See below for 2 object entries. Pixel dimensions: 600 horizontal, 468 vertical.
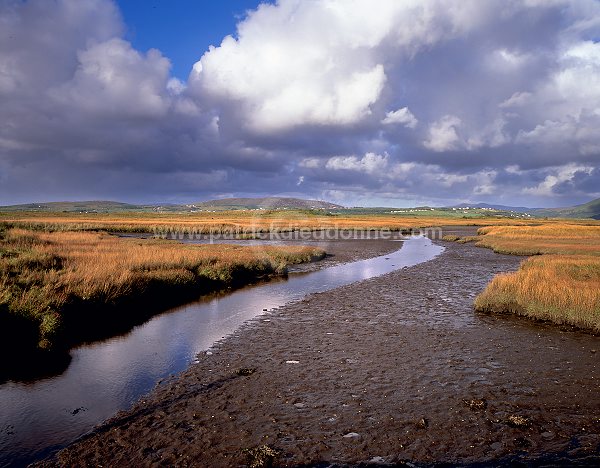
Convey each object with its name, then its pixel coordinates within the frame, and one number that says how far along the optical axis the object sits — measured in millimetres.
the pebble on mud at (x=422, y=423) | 8750
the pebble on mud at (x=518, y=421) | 8766
